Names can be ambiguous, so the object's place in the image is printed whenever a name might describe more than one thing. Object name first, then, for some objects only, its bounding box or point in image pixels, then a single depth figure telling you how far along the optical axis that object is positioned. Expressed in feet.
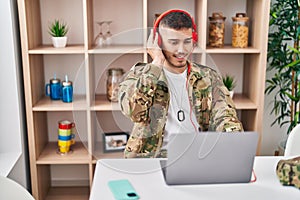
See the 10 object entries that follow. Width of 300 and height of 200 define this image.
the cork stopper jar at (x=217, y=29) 8.56
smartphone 4.21
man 3.71
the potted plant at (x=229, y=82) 8.57
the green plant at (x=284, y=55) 8.57
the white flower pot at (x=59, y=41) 8.52
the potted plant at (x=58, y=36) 8.53
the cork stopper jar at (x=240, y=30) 8.58
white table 4.25
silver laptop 4.22
